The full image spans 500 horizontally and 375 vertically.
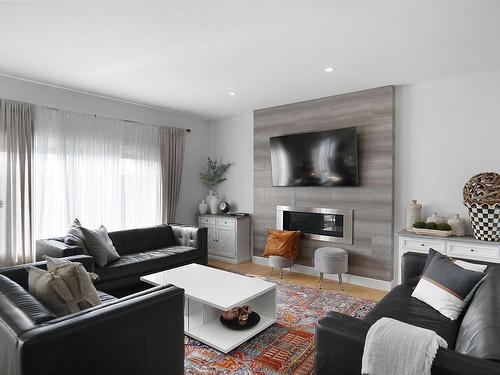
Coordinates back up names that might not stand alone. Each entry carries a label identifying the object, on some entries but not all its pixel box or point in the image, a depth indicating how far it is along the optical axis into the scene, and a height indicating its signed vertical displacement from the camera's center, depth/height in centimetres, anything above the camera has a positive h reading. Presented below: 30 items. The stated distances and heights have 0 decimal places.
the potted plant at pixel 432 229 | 340 -52
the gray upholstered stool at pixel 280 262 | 453 -116
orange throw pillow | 457 -92
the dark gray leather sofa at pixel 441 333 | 119 -74
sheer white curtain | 403 +17
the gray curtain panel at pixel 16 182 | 363 +2
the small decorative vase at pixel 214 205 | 578 -40
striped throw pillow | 216 -76
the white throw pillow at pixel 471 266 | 238 -65
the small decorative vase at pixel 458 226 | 346 -49
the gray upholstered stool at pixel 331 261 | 405 -104
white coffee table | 262 -100
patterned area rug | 233 -139
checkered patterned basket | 314 -39
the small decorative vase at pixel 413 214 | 376 -38
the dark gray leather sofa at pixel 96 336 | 139 -77
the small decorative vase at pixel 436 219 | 358 -42
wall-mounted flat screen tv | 431 +37
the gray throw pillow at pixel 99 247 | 361 -76
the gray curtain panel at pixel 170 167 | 535 +30
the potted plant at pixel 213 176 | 581 +15
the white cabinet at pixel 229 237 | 536 -96
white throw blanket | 123 -69
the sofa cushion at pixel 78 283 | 196 -64
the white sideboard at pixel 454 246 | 314 -69
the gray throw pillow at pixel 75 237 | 359 -63
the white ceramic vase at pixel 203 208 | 588 -47
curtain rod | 411 +101
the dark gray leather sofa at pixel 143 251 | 352 -96
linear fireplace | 444 -60
